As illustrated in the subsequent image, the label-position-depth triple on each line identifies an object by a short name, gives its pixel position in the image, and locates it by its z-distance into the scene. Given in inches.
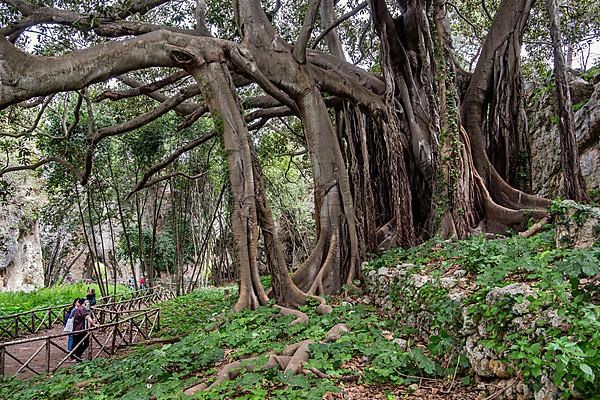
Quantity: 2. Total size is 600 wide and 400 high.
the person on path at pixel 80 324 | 290.5
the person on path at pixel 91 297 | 359.3
